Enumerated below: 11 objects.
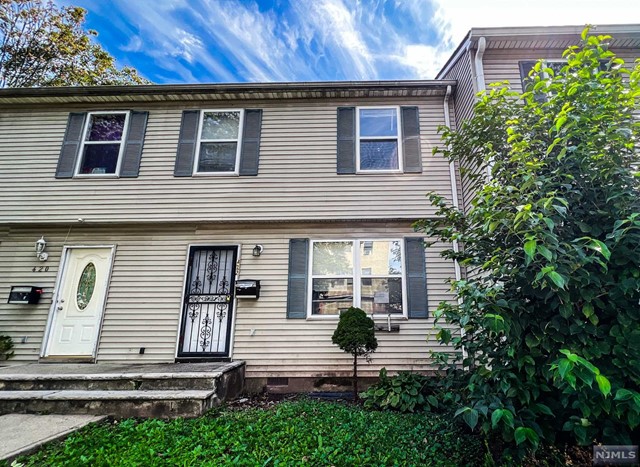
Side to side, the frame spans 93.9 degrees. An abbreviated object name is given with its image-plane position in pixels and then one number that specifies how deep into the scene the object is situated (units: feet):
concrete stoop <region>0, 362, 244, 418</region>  12.19
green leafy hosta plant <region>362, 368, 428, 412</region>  13.11
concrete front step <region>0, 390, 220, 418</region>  12.16
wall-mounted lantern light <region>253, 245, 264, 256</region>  18.29
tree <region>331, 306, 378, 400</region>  14.23
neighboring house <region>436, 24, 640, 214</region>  17.48
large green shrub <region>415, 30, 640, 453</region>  6.32
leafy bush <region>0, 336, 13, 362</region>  17.11
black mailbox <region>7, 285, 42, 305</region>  17.60
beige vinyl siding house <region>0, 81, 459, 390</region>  17.31
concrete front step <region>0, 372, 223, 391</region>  13.21
